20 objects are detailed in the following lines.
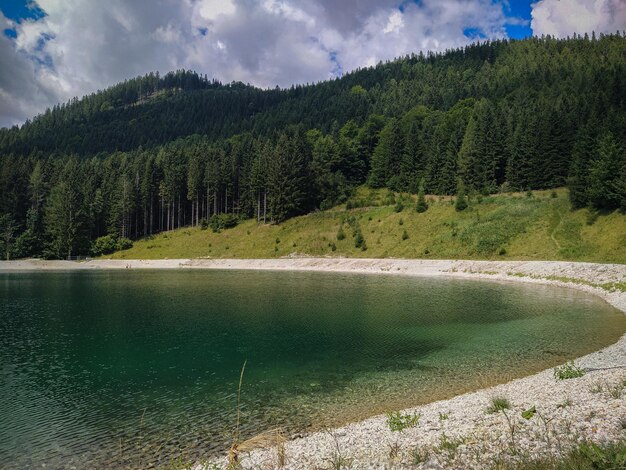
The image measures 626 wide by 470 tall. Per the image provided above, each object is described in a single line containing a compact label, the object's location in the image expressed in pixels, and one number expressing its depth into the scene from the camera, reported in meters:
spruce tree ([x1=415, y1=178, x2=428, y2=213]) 97.00
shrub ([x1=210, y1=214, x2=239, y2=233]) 120.81
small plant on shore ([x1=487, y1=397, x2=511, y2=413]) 12.84
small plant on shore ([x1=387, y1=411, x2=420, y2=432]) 12.41
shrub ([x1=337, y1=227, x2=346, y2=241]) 97.00
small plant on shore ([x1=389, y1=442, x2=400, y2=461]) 9.76
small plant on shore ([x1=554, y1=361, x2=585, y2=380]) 16.19
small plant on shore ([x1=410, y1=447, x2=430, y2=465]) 9.16
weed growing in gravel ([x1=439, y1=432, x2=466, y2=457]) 9.60
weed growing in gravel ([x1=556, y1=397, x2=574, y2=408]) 12.24
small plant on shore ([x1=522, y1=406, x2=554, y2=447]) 10.74
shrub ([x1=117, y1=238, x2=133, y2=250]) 118.93
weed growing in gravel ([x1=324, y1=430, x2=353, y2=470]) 9.34
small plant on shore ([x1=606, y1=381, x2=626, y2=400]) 12.34
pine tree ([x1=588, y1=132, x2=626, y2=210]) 67.38
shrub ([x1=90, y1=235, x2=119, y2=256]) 117.12
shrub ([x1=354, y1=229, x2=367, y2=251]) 91.99
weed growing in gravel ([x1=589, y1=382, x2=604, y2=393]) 13.24
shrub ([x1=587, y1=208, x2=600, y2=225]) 69.75
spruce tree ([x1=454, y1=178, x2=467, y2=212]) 91.50
